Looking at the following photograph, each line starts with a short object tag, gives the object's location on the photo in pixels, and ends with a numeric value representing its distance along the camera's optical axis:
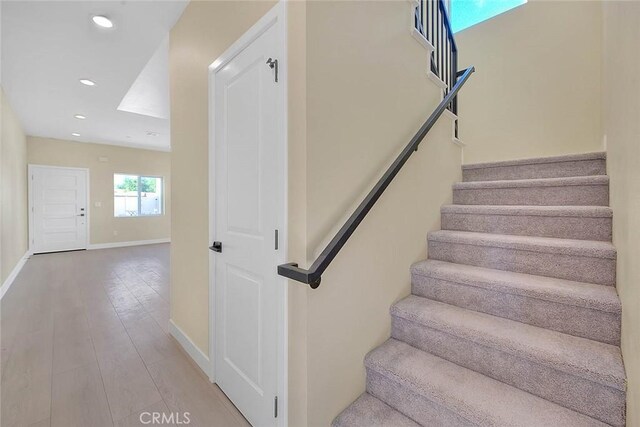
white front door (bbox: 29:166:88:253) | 6.34
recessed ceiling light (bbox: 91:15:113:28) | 2.32
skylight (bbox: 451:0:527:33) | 3.29
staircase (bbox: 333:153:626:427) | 1.09
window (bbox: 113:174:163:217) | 7.55
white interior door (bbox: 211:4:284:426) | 1.35
